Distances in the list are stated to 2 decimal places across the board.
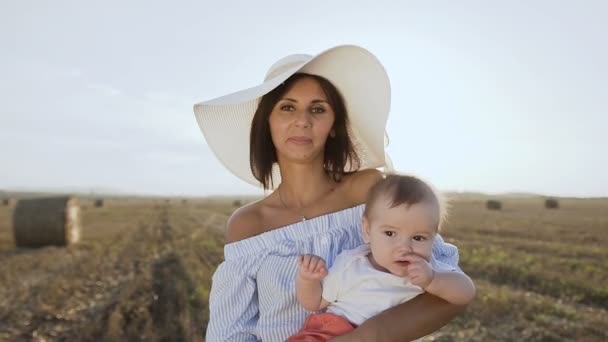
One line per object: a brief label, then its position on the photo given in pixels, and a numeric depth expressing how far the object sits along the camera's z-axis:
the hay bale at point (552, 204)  34.38
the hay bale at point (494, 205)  32.62
